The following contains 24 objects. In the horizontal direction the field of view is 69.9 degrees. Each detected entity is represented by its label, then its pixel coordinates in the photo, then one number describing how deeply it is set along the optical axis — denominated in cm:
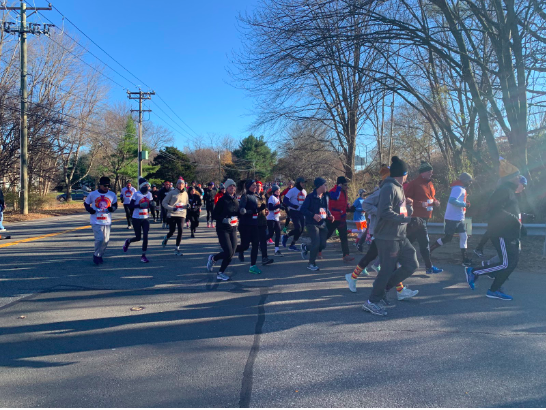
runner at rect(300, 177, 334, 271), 783
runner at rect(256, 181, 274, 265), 870
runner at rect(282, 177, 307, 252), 1013
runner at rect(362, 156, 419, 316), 516
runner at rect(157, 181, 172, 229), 1375
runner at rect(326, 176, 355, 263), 900
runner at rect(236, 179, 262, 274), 773
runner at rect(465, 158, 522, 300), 582
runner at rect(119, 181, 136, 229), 1409
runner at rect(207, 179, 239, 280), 725
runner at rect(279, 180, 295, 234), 1248
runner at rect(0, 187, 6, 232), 1300
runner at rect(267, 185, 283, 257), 1026
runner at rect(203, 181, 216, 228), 1620
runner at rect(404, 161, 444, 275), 735
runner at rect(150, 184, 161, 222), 1775
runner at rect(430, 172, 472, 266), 789
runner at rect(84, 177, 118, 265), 833
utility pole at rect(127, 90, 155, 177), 4006
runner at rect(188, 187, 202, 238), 1357
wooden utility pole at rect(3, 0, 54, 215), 2225
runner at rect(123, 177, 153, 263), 912
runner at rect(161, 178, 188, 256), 959
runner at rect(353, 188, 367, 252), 1035
